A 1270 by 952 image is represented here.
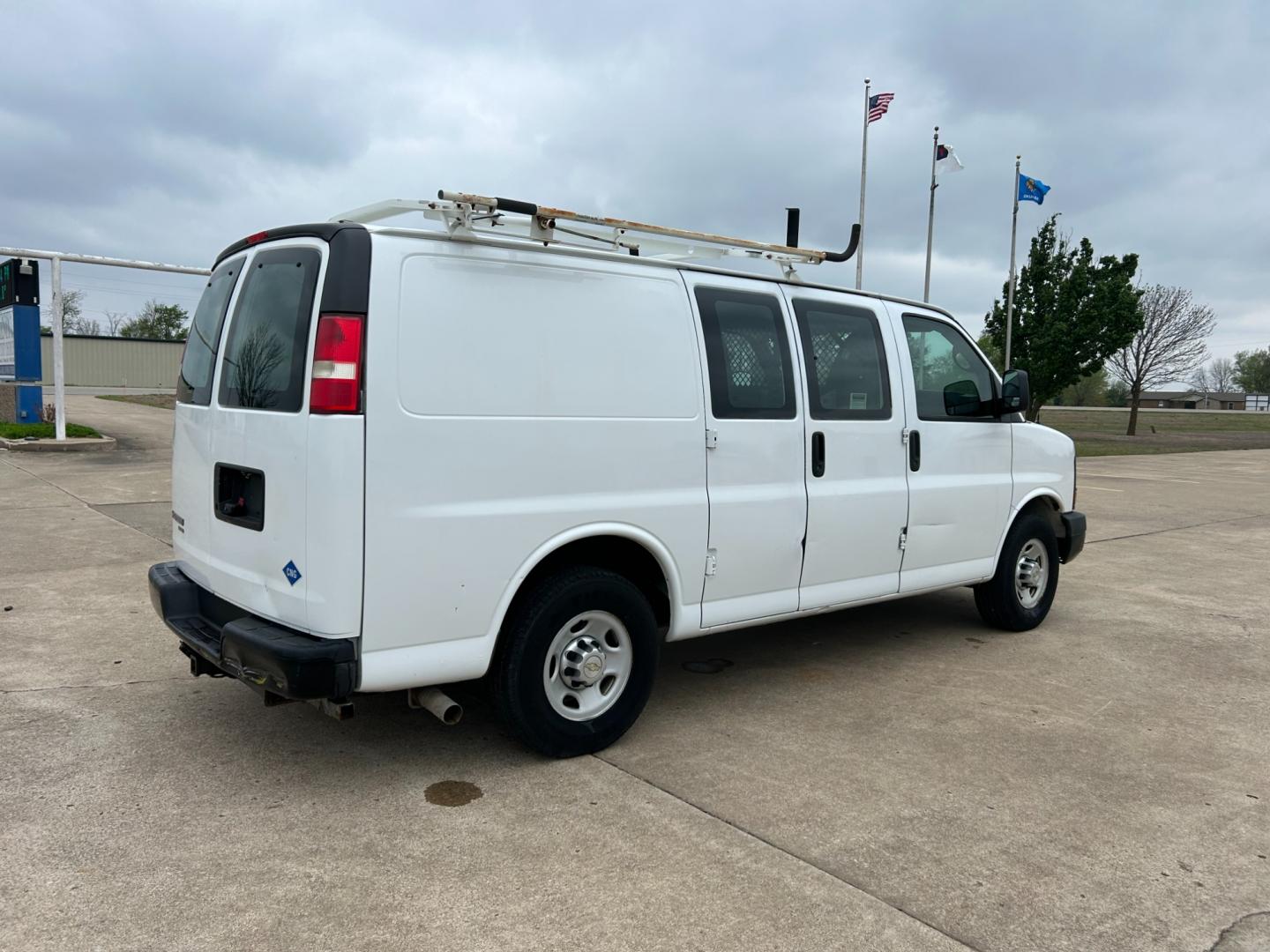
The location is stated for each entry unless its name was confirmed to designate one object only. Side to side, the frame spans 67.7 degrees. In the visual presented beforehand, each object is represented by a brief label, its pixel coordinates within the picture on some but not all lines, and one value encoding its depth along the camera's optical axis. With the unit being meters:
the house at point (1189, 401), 122.00
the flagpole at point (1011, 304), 32.03
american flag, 23.39
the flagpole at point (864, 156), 24.70
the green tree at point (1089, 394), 100.96
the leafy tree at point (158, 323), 76.80
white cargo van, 3.29
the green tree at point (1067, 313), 30.97
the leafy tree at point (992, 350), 35.62
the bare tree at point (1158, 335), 38.78
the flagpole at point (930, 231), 29.56
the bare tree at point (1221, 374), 125.12
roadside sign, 15.91
